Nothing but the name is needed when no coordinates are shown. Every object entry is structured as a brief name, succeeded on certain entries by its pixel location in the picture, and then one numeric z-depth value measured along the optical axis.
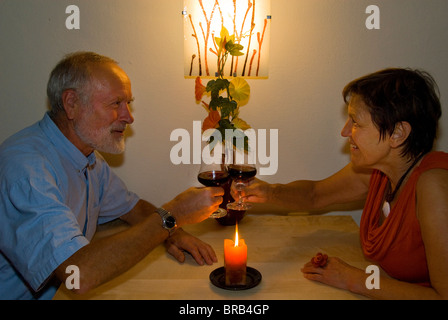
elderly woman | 1.17
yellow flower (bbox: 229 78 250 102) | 1.72
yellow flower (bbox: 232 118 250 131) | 1.72
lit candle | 1.25
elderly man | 1.17
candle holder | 1.26
